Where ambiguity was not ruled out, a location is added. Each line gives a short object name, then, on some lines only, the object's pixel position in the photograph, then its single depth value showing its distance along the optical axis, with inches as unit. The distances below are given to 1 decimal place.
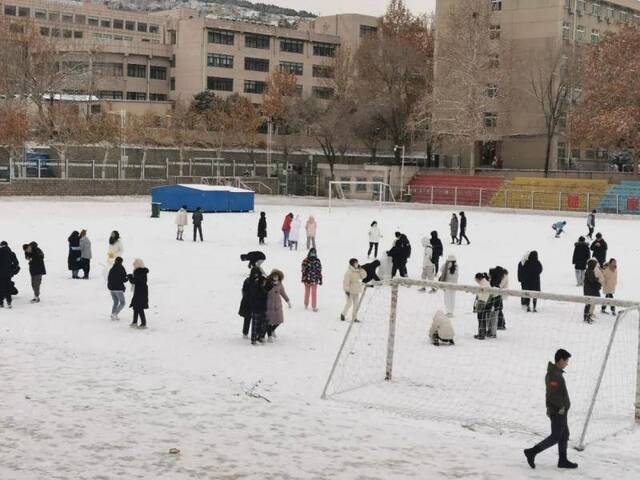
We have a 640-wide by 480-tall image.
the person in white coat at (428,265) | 887.7
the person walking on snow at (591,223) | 1509.6
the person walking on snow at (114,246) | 888.3
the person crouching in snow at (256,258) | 666.8
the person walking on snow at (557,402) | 385.1
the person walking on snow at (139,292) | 693.9
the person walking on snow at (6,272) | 761.0
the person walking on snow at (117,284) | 713.0
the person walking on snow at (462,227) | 1362.0
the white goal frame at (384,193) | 2656.5
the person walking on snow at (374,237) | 1170.6
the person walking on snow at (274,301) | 644.1
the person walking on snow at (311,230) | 1197.1
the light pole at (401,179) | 2687.5
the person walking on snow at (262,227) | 1286.9
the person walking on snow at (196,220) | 1325.0
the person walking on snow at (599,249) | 958.4
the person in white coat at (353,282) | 725.9
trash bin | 1749.5
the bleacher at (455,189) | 2506.2
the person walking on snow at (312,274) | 770.2
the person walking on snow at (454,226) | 1359.5
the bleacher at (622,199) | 2177.7
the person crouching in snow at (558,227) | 1527.3
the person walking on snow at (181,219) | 1310.3
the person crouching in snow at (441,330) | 655.8
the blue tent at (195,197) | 1978.3
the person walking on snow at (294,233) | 1251.2
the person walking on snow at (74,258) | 938.1
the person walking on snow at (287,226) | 1270.7
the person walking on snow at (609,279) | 806.5
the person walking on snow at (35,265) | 780.6
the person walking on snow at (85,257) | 938.7
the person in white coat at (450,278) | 750.5
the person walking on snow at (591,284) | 755.4
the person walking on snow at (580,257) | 943.0
